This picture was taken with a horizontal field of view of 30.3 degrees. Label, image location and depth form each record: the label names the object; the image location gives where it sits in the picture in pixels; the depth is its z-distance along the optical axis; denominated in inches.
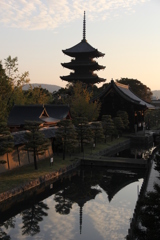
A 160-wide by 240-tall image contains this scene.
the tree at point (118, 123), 2240.4
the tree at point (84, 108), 2272.4
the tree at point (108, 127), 1957.4
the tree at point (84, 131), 1561.3
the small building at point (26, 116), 1640.0
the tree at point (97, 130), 1712.6
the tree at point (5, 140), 994.2
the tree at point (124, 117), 2395.4
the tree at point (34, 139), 1127.0
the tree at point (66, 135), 1344.7
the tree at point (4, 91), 1631.4
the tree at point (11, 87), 1741.3
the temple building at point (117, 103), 2484.0
